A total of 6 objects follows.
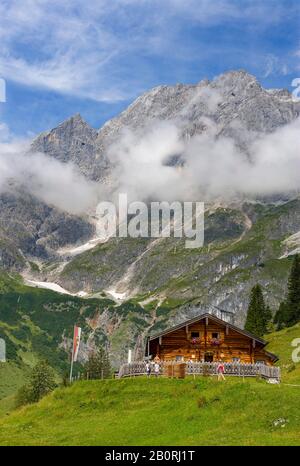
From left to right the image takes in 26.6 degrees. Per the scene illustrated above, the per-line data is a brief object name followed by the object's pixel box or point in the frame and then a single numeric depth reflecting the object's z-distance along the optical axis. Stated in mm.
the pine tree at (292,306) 137375
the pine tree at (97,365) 118550
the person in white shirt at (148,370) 53375
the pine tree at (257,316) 137250
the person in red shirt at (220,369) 50531
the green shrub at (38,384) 124700
